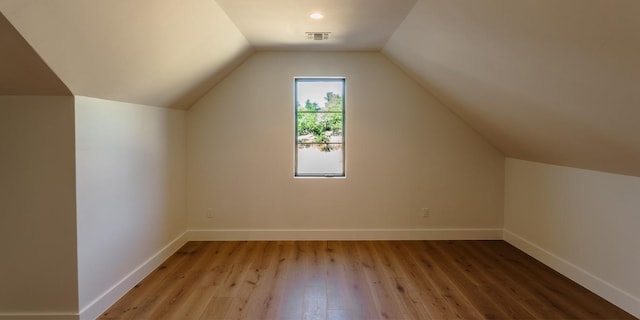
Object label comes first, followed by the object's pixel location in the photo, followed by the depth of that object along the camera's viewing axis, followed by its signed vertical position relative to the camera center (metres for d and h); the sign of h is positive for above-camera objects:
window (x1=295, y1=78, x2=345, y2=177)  4.51 +0.29
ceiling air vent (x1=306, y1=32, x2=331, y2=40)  3.56 +1.17
